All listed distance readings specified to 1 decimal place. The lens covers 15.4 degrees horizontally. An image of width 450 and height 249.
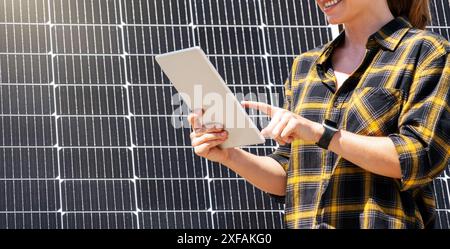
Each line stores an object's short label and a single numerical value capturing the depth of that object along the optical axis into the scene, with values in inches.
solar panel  429.2
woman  205.0
